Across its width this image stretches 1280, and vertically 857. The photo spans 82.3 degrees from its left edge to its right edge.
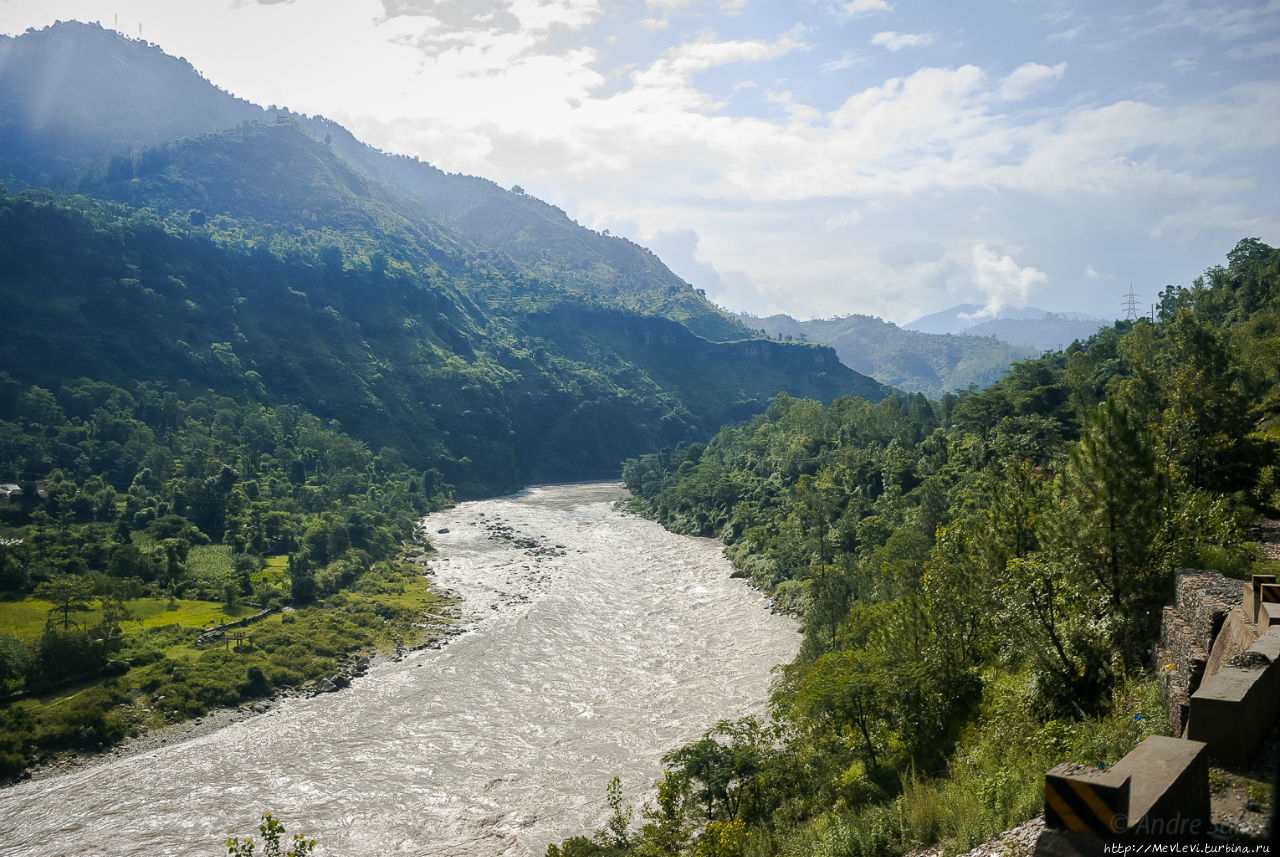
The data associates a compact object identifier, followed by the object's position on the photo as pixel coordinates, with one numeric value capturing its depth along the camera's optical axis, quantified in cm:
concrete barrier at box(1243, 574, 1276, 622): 1462
